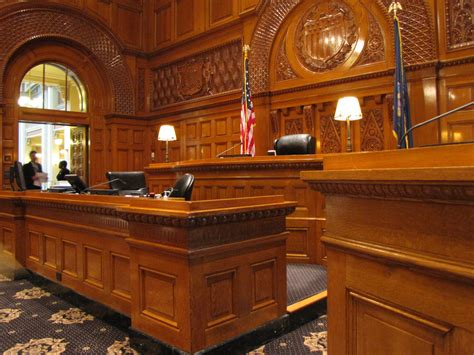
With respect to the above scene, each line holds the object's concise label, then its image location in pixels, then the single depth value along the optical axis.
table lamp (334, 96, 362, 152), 4.61
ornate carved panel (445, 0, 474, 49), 4.32
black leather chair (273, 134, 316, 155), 4.29
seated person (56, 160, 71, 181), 6.55
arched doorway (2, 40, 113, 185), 6.84
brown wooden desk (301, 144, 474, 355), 0.73
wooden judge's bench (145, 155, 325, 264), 3.38
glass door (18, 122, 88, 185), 8.08
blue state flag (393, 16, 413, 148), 4.22
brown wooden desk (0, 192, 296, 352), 1.74
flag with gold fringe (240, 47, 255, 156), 5.56
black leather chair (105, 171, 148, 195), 4.83
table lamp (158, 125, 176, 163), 6.95
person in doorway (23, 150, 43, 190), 5.65
